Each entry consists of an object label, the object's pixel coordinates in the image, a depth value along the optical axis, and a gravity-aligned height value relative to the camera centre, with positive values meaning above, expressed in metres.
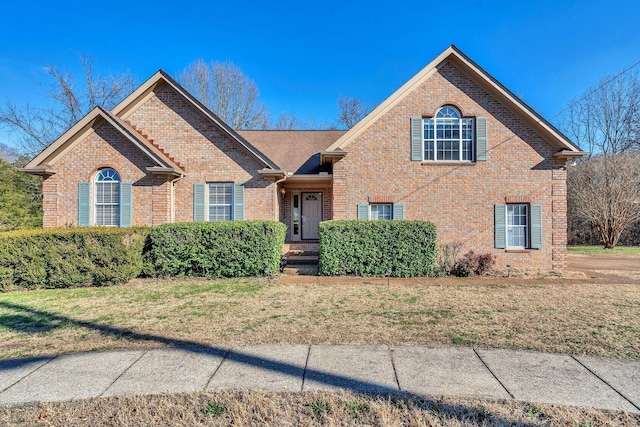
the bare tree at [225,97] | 28.12 +10.54
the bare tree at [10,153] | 22.08 +4.45
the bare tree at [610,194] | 20.34 +1.51
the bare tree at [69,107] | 21.54 +7.95
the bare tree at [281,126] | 32.34 +9.37
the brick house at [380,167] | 11.11 +1.81
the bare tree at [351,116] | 32.38 +10.17
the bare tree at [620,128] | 21.81 +6.15
